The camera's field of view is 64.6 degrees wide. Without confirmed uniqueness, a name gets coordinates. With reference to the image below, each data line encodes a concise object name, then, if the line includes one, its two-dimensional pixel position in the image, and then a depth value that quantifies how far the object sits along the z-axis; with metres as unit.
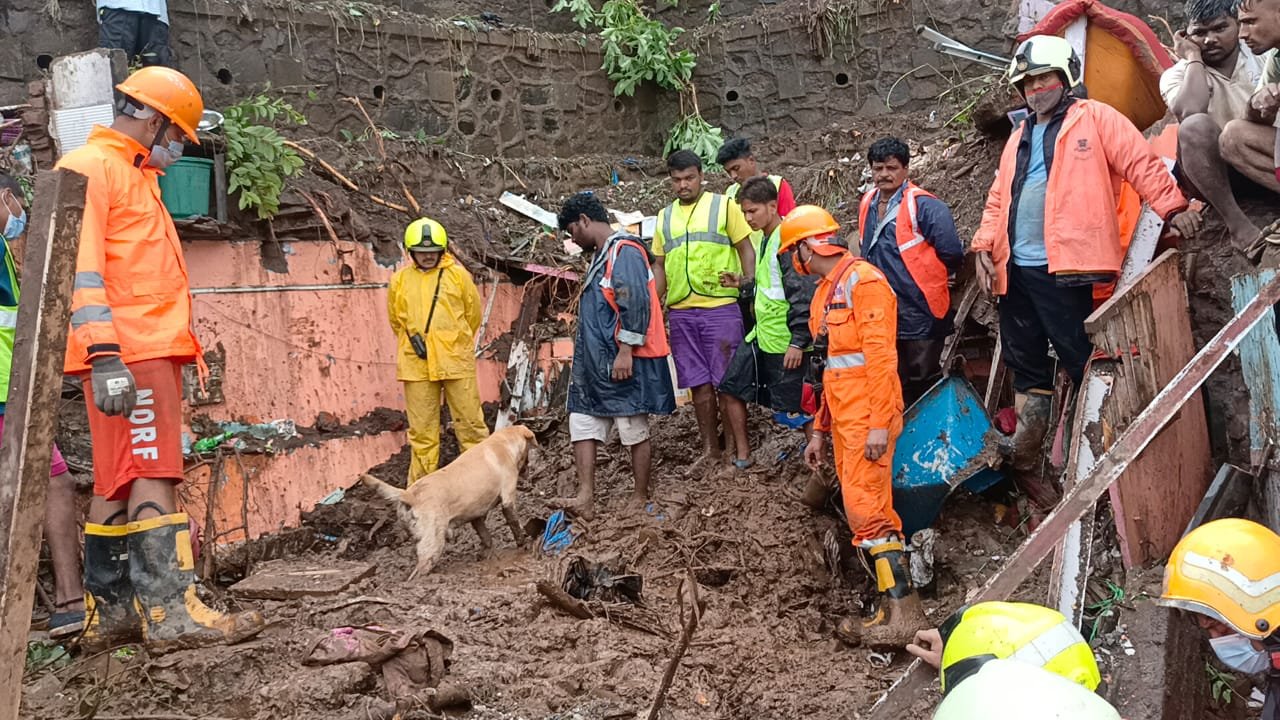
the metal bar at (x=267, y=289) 7.27
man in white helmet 4.70
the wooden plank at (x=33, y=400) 2.18
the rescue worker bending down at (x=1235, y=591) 3.19
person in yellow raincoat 7.28
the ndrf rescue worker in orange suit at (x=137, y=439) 4.07
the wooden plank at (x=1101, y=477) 3.35
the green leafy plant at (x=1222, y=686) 3.97
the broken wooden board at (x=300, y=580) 5.07
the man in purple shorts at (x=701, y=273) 6.61
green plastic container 6.95
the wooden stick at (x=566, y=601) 4.71
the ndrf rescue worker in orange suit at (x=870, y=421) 4.86
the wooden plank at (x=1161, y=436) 4.20
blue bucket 5.36
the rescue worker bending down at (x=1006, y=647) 2.05
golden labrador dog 5.81
